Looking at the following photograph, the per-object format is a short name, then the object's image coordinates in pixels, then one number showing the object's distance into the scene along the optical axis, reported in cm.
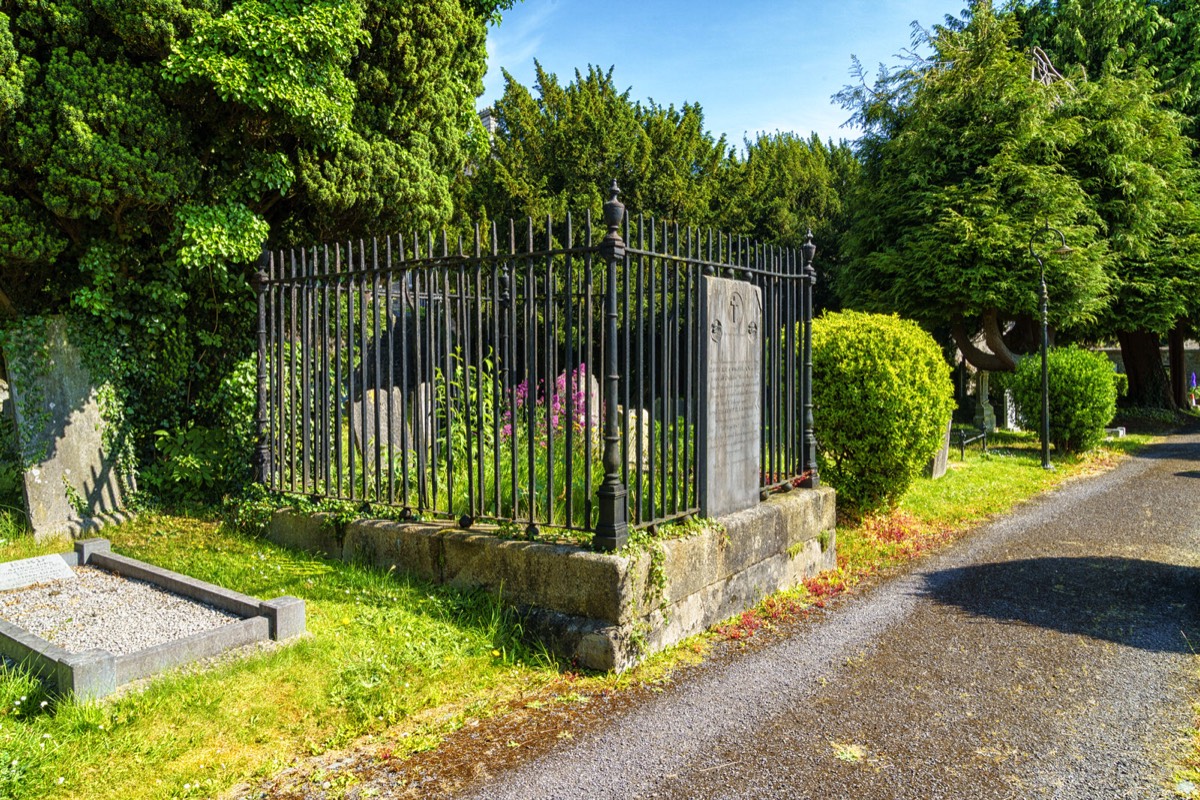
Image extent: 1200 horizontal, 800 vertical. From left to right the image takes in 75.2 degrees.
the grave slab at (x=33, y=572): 532
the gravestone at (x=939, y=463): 1095
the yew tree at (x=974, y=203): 1583
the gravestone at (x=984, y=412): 1712
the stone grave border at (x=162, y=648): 359
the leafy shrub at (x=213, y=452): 718
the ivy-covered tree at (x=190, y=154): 641
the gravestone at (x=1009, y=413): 1898
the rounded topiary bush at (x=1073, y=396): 1344
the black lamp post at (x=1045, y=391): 1259
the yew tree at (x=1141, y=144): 1716
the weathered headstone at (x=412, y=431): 526
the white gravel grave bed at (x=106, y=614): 438
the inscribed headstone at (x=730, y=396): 498
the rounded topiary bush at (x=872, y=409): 732
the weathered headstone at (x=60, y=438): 688
